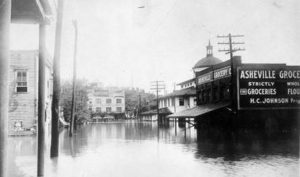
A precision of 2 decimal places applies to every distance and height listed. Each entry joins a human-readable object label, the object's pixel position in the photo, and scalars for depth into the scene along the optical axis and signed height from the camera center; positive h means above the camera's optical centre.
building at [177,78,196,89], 59.69 +4.03
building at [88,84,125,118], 96.94 +1.20
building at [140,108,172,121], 53.52 -1.49
